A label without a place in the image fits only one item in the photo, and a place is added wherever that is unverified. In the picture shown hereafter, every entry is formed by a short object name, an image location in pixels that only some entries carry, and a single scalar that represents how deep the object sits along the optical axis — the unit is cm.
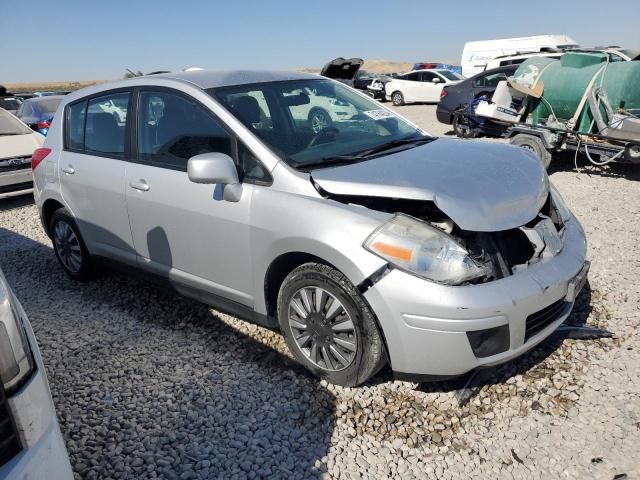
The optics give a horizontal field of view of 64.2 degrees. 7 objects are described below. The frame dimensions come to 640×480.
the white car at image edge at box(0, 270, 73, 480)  137
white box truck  2147
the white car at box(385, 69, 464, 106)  2144
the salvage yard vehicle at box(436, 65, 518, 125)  1121
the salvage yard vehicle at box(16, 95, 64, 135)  1051
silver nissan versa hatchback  249
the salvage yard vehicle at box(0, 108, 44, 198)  788
